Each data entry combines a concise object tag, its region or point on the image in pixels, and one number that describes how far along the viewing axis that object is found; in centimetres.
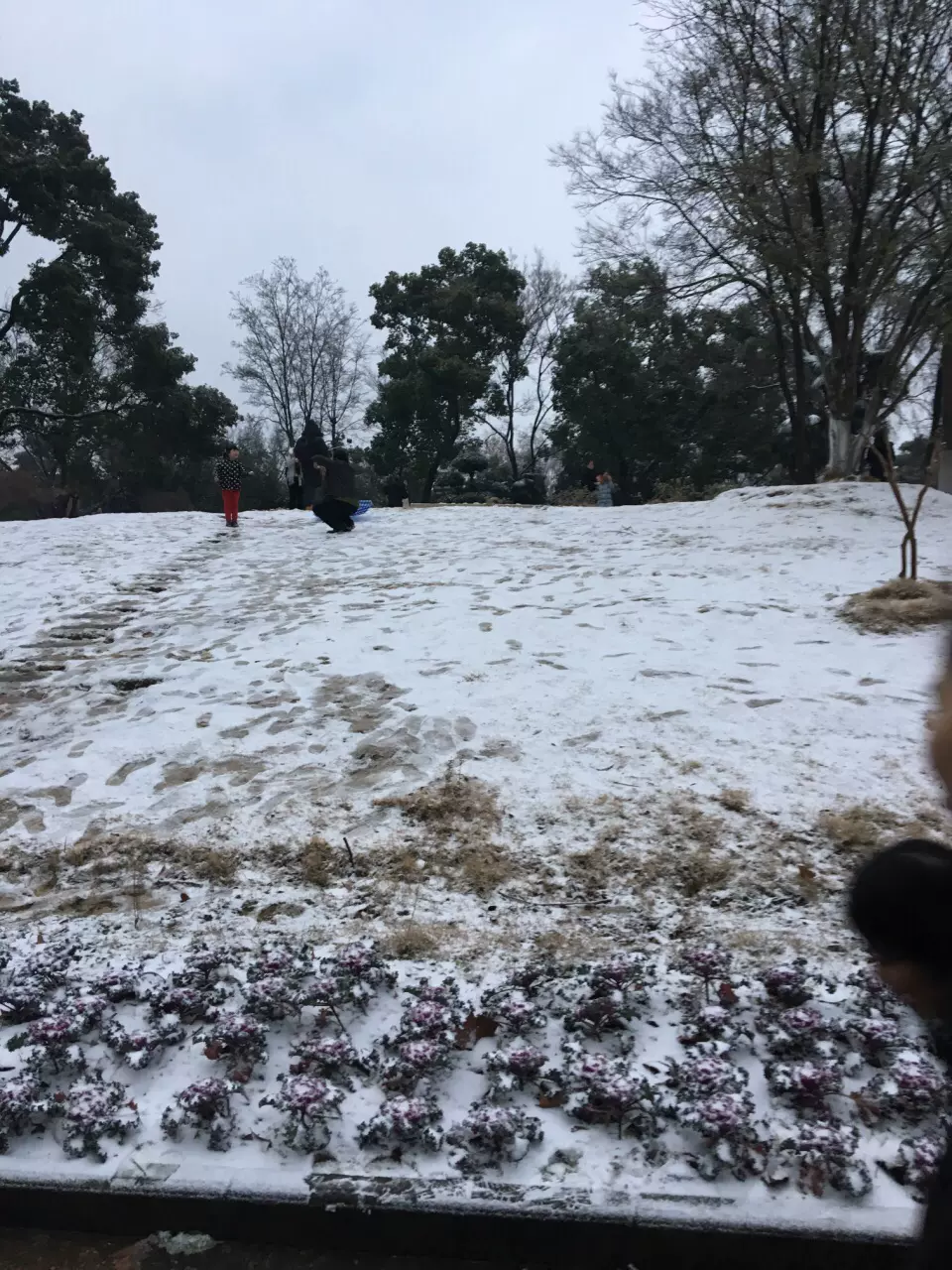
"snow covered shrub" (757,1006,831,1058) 253
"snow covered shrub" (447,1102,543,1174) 227
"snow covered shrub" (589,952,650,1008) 279
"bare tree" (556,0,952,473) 1085
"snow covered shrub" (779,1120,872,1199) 211
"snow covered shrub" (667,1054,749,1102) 238
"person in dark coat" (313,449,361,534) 1299
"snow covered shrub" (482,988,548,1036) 269
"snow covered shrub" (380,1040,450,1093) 252
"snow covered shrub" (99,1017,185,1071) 265
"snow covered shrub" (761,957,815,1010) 272
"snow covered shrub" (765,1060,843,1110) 234
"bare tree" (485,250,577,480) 2925
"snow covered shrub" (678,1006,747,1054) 258
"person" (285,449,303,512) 1647
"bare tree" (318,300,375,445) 3073
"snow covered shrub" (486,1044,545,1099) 249
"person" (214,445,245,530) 1368
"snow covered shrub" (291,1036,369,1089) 258
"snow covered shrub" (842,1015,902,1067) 250
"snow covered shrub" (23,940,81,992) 297
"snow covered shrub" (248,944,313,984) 292
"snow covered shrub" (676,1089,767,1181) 220
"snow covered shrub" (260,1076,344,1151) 236
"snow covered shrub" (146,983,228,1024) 281
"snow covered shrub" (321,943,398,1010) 284
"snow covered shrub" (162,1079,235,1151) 240
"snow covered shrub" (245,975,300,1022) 278
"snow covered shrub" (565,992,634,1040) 268
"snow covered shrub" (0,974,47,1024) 285
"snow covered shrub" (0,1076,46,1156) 241
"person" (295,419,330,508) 1430
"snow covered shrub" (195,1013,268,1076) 262
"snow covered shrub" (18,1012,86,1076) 263
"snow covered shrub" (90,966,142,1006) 289
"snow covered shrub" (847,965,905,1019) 266
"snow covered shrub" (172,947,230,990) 293
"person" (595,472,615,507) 2016
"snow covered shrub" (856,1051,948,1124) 231
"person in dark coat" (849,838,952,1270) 127
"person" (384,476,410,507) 2188
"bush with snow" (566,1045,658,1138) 237
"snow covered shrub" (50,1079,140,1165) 236
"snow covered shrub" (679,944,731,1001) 281
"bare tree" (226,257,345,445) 3038
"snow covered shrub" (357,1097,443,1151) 232
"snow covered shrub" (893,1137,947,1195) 212
